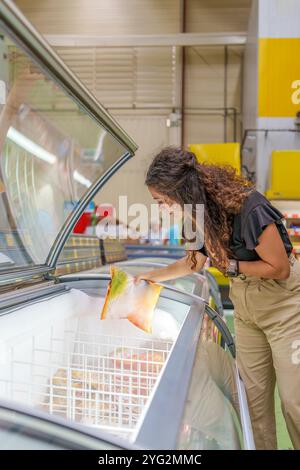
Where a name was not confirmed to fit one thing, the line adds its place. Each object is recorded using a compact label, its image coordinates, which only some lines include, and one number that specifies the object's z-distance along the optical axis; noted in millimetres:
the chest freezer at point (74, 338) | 767
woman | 1597
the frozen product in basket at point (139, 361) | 1615
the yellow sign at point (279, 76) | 6574
